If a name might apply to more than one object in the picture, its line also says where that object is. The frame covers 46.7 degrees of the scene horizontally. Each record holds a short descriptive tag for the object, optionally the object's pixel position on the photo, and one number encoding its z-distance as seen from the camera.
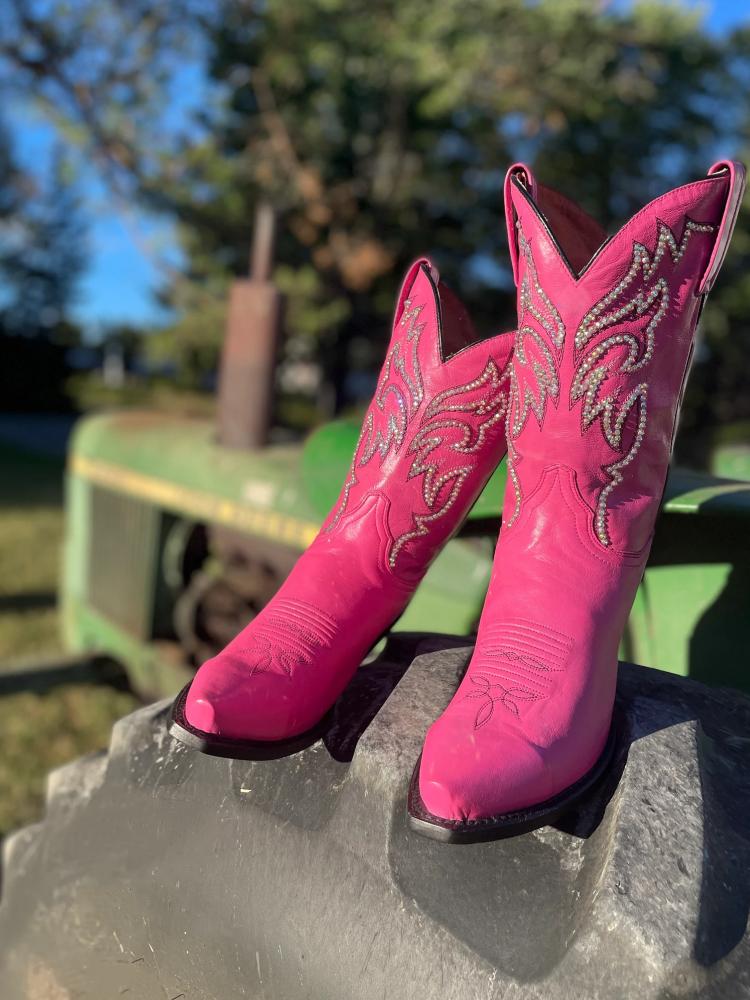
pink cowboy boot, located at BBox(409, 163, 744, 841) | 0.82
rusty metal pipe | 2.51
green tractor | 1.26
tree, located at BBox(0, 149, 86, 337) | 26.94
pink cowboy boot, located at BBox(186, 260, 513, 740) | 0.95
